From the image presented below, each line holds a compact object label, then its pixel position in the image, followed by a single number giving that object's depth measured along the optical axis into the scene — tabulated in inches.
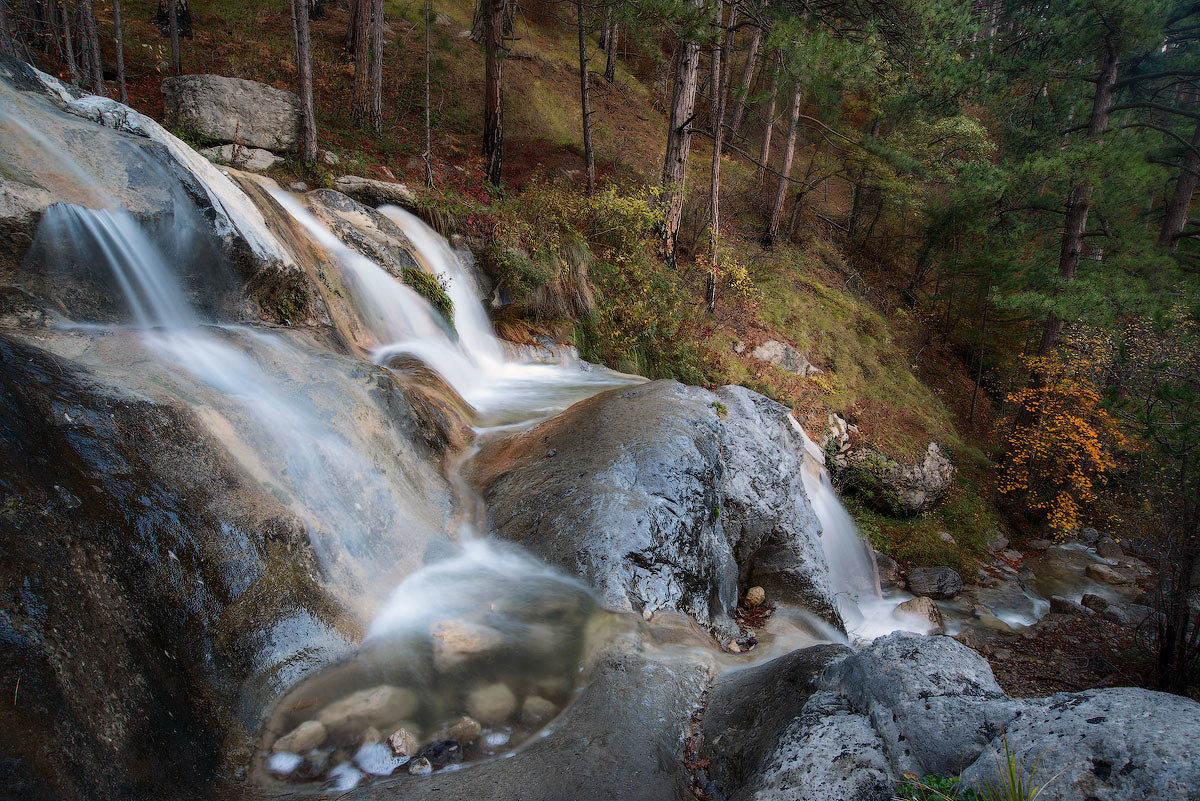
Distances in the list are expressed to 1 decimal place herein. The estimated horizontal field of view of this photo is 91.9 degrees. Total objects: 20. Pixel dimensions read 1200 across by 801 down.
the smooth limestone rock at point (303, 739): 110.3
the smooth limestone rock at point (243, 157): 356.2
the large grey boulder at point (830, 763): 91.7
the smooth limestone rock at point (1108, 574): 455.5
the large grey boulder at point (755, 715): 106.9
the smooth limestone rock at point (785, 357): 550.6
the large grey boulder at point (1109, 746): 72.9
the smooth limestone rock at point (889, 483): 503.8
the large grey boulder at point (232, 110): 362.9
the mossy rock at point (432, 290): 327.6
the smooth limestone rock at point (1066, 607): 399.9
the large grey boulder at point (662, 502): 175.6
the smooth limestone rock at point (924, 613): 358.9
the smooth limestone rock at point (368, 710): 116.4
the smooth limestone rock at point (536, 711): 122.4
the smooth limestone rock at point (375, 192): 379.6
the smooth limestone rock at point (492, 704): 122.6
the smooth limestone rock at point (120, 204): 167.3
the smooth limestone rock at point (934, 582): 423.2
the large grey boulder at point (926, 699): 93.7
